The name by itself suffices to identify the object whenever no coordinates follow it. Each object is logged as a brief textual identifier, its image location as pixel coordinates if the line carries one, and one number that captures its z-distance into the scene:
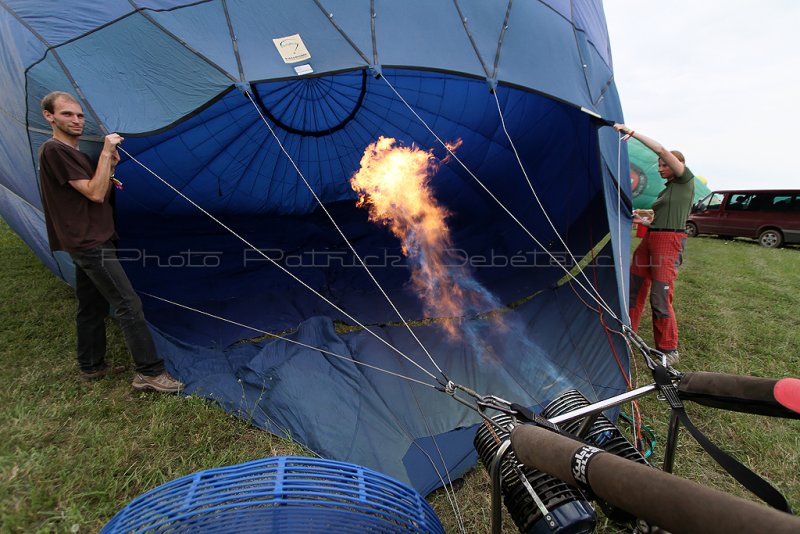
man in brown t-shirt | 2.08
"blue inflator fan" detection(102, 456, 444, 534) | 1.06
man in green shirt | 3.08
